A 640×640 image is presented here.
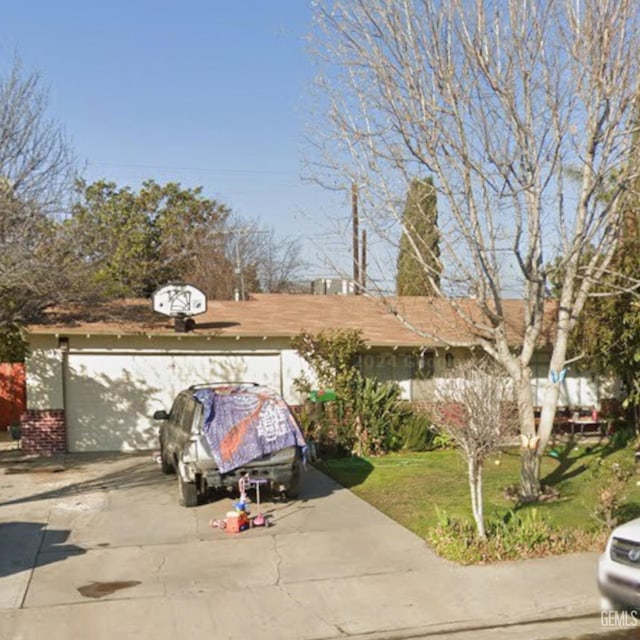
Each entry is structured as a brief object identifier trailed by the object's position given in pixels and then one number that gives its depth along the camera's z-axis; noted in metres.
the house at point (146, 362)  16.25
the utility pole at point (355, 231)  11.99
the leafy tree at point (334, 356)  16.33
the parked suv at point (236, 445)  10.76
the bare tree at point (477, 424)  8.91
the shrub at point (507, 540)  8.57
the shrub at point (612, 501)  8.95
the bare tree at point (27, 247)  12.20
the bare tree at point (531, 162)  10.83
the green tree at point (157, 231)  28.52
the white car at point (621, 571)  6.25
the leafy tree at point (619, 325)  13.70
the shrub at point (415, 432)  16.66
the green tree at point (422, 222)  11.66
